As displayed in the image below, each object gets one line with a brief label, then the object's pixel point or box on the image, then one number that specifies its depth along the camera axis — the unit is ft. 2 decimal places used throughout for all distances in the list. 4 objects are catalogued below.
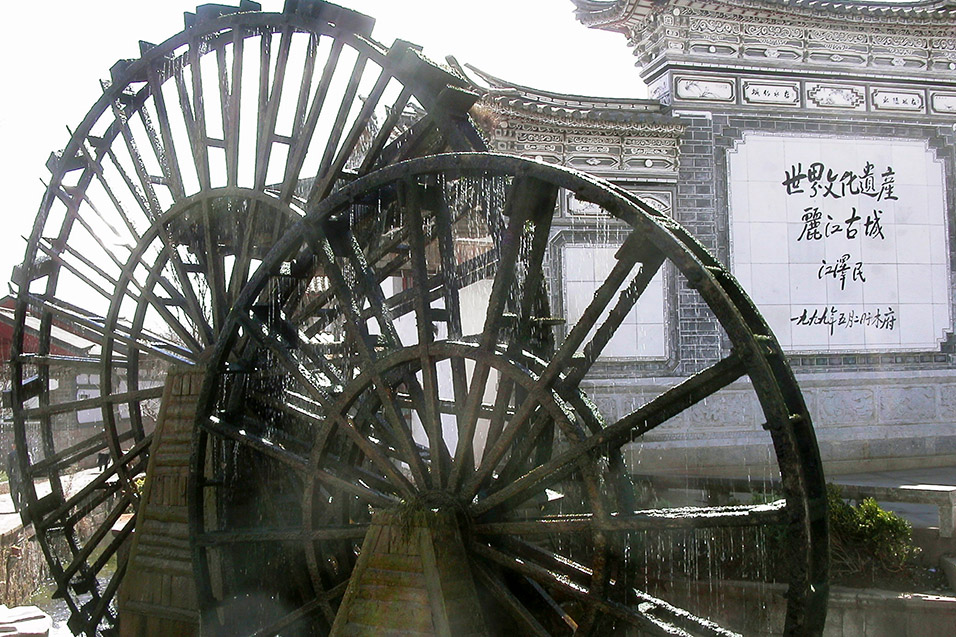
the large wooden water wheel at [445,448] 14.43
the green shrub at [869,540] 24.17
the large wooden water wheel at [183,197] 23.29
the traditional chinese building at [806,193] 37.93
